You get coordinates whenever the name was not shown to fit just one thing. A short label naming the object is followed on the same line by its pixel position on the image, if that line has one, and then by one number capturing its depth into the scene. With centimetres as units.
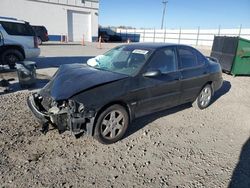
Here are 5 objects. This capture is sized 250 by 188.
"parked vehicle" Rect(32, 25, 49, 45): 2208
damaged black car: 338
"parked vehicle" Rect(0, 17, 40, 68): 848
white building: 2690
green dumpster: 970
